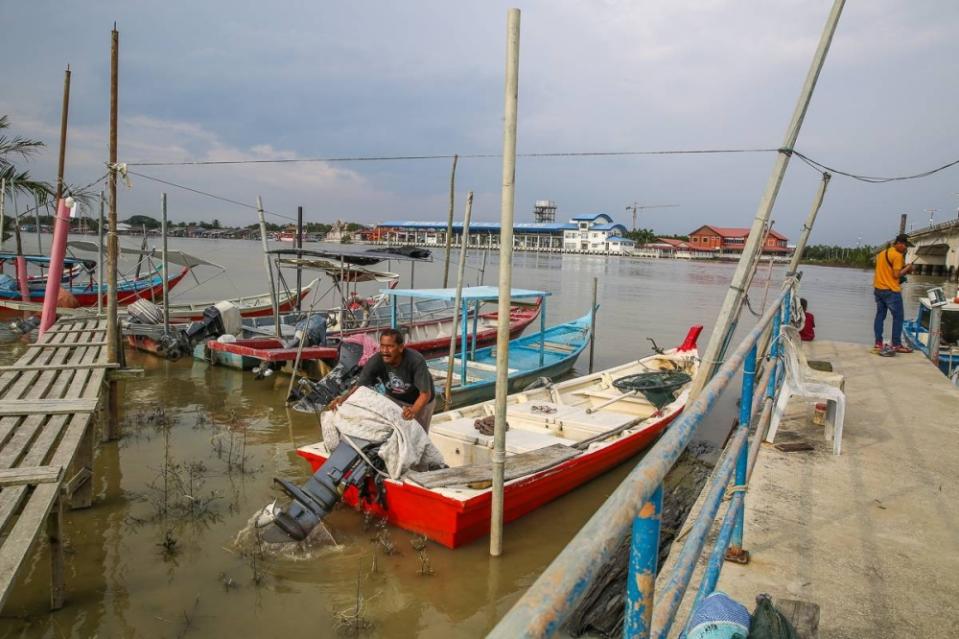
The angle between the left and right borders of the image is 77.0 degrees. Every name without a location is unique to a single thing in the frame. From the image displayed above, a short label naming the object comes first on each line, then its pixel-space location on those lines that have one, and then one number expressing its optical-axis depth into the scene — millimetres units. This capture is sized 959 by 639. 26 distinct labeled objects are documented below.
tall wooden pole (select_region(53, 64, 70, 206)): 14265
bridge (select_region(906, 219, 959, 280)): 36531
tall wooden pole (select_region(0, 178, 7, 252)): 15945
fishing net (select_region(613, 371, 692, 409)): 8727
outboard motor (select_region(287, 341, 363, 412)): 10023
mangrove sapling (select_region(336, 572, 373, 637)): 4570
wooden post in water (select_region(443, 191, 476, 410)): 8844
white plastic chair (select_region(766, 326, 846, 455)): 4887
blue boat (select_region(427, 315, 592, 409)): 10320
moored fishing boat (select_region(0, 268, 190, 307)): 18297
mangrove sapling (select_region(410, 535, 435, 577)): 5367
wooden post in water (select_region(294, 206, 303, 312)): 16016
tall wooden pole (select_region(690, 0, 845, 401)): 5766
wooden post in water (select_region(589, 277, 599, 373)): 14117
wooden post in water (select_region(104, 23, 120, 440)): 7914
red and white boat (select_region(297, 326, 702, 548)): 5520
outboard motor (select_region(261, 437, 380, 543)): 5203
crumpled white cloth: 5383
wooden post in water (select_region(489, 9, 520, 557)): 4375
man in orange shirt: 8727
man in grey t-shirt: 5965
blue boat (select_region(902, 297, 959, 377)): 10297
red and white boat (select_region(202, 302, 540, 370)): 11383
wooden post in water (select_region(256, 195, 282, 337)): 12648
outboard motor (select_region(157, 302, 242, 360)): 13891
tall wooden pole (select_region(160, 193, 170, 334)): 13523
